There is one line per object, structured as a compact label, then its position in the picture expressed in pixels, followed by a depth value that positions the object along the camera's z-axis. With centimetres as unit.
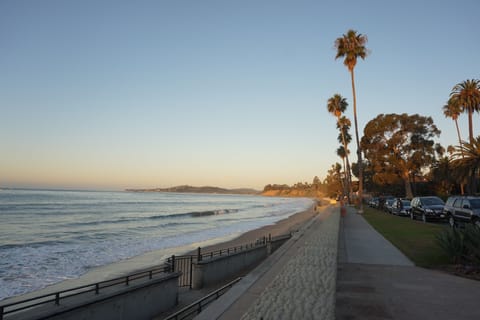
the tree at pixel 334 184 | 11299
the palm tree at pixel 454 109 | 4375
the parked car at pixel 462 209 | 1609
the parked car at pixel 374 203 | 4859
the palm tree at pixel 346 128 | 6108
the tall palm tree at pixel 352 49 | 3719
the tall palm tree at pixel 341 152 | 7944
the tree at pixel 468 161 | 2903
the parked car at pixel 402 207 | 3001
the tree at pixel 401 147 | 4706
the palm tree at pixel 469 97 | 4194
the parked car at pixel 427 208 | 2294
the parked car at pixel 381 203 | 4159
